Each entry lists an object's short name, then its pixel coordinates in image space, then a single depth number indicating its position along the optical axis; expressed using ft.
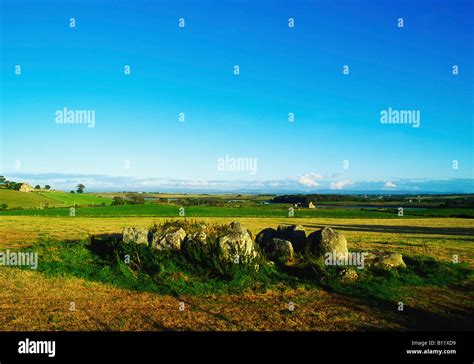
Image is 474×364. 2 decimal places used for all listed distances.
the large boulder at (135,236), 48.37
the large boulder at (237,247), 43.04
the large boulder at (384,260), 44.60
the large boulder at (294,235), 51.42
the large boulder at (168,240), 46.85
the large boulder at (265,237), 52.80
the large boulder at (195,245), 43.86
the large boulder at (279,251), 46.93
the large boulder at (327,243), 45.98
